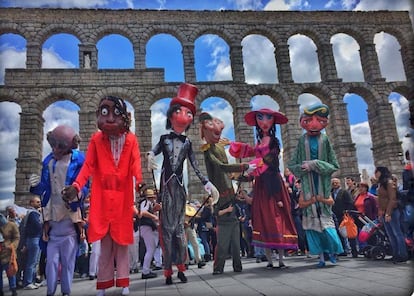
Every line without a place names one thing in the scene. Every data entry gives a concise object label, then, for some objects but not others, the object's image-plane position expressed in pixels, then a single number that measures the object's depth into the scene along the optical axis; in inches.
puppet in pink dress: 190.5
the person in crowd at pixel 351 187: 323.0
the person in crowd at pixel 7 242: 177.3
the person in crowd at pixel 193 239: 257.1
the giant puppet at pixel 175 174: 165.2
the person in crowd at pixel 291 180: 313.1
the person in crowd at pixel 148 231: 202.6
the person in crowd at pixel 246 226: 328.8
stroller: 233.9
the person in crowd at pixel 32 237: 238.2
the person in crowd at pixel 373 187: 305.6
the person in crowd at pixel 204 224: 333.1
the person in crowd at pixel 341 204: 277.3
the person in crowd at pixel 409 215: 219.0
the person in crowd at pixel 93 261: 237.1
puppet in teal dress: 190.1
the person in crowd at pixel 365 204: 269.0
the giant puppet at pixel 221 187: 189.0
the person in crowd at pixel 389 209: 212.0
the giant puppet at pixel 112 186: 136.4
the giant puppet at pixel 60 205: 135.4
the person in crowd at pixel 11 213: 256.2
